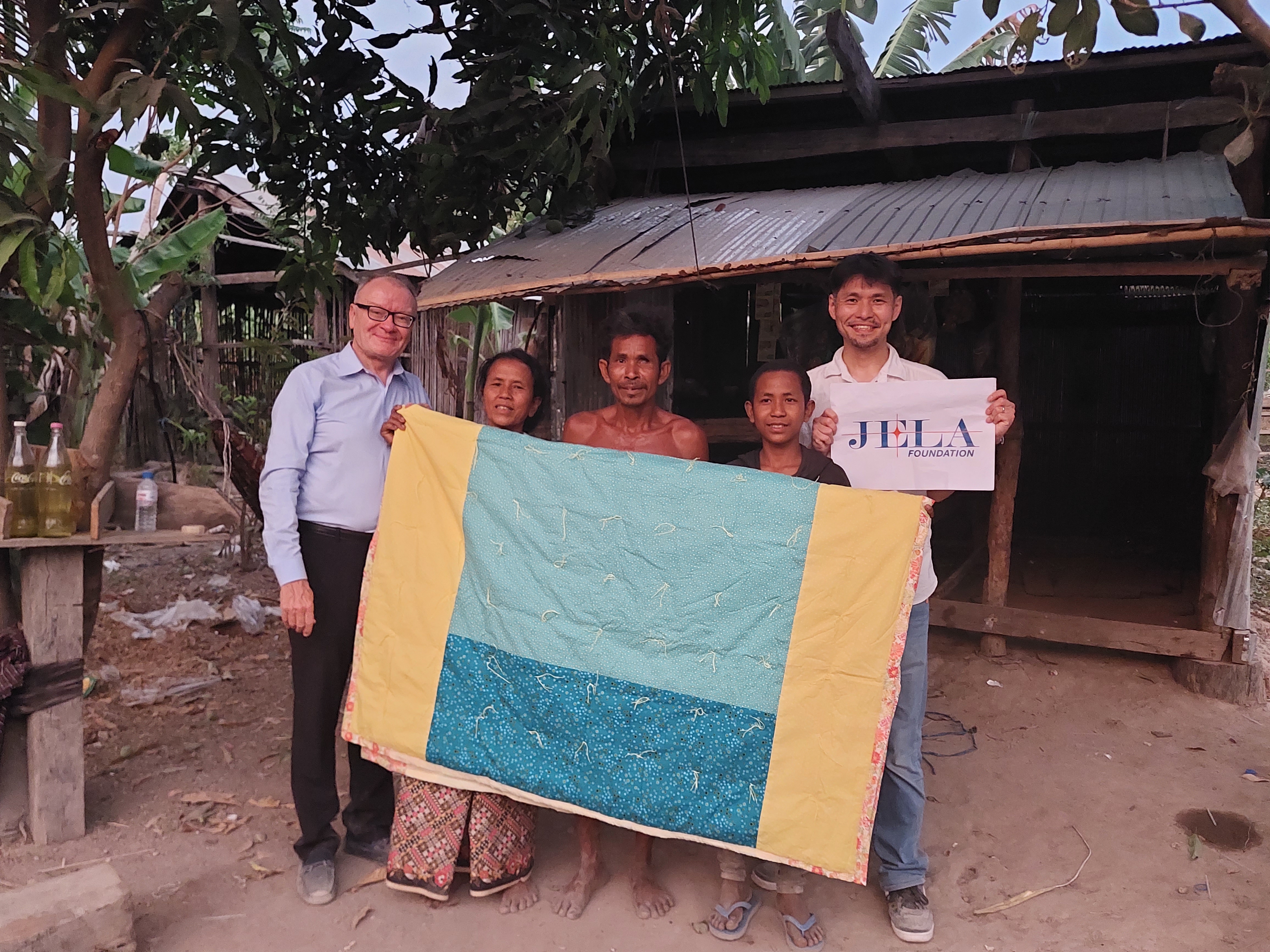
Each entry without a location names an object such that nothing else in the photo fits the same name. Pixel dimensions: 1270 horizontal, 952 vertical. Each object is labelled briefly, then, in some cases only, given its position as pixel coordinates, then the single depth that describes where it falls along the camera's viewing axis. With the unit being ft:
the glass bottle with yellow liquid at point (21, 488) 9.63
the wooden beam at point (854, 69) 13.69
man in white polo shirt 8.05
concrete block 7.10
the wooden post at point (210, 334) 35.06
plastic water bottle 9.99
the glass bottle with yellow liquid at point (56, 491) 9.69
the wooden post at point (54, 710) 9.60
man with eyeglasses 8.47
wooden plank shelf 9.34
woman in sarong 8.54
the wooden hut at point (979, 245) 11.91
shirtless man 8.84
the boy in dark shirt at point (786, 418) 8.01
